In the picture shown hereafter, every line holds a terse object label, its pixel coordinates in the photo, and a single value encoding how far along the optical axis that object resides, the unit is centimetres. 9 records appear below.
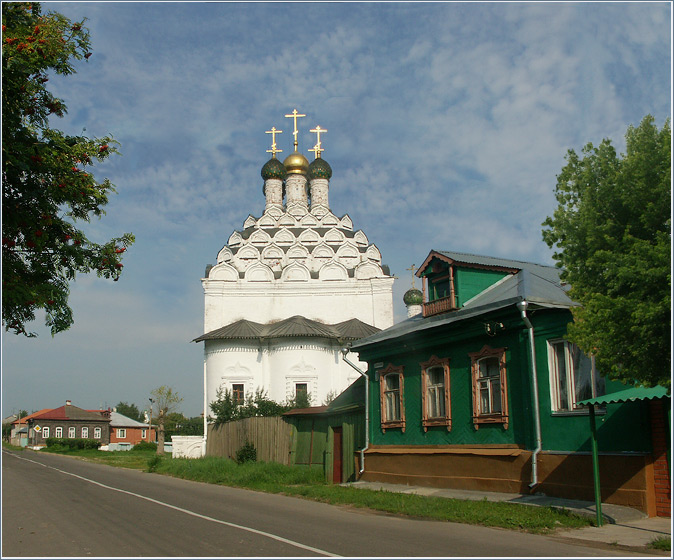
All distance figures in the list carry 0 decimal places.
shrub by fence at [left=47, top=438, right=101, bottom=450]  6488
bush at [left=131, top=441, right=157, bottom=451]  6260
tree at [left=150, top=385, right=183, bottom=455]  5212
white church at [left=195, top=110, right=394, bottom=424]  3800
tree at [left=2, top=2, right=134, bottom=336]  844
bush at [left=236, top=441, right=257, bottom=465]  2502
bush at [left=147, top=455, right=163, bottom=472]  2998
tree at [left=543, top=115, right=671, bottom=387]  895
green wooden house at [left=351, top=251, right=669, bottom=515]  1308
